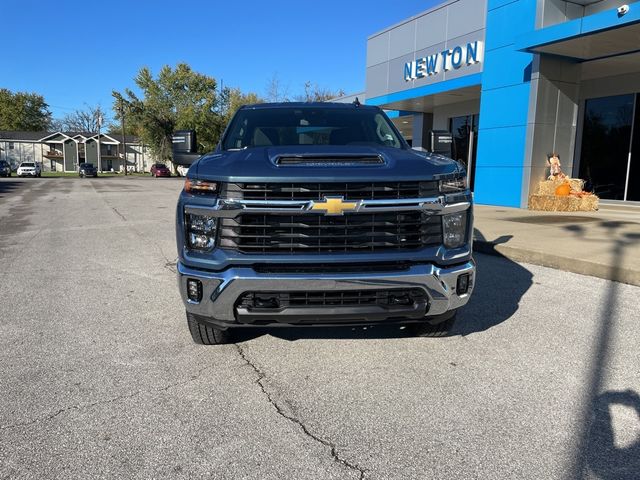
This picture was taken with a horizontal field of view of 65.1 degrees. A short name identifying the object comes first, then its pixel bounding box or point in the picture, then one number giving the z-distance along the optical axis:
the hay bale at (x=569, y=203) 13.05
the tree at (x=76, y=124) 111.19
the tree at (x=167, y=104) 63.53
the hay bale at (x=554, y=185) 13.45
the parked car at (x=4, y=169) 50.02
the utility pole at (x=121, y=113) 65.19
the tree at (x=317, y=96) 56.58
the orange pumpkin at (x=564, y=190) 13.29
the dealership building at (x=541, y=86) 12.81
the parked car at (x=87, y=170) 55.28
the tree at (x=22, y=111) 94.75
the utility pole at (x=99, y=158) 84.36
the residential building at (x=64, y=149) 83.12
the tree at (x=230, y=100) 65.81
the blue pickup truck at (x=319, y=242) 3.24
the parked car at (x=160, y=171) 59.59
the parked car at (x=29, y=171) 54.31
